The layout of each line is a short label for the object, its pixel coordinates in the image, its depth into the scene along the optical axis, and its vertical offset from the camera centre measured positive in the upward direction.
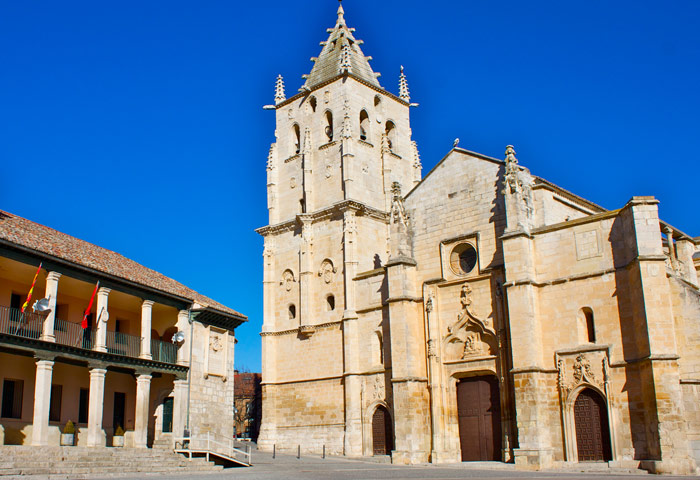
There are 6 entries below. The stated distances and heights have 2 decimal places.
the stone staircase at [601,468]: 23.66 -1.83
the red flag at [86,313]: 26.34 +3.93
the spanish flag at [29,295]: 23.99 +4.18
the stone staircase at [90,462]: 19.86 -1.10
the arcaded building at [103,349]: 24.61 +2.74
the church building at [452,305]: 24.83 +4.26
